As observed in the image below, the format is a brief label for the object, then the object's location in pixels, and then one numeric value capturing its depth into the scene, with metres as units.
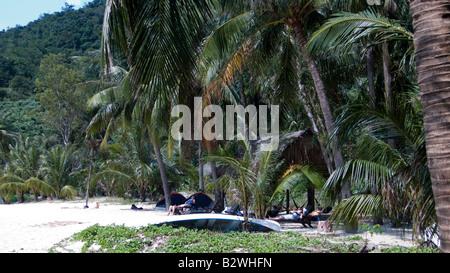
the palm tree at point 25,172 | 26.12
